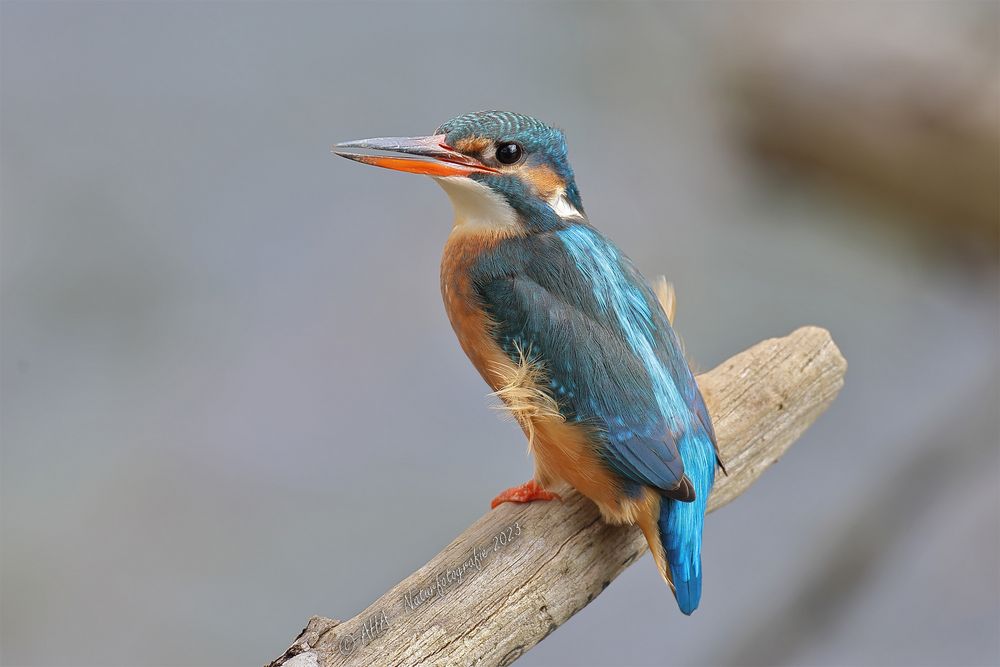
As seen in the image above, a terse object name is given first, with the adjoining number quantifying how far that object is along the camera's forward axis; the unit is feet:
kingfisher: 14.70
